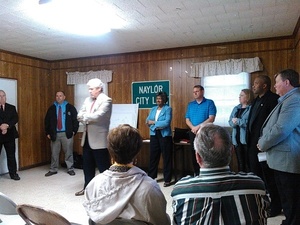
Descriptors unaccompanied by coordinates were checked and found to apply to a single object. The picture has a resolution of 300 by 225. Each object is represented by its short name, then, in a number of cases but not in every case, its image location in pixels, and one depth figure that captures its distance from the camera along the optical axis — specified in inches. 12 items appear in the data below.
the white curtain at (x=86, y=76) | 211.6
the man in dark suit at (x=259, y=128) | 108.8
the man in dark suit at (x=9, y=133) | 174.2
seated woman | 50.1
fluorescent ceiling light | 107.5
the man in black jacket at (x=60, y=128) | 197.6
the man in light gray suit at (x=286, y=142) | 81.9
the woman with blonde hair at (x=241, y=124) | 133.3
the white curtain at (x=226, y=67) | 166.9
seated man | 41.6
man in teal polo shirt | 159.3
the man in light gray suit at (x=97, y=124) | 122.4
